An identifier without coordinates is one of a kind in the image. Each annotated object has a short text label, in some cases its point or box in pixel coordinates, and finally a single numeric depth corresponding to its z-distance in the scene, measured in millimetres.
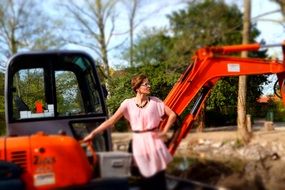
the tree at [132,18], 19132
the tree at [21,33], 17213
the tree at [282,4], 11371
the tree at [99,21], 18698
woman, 3715
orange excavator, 3548
